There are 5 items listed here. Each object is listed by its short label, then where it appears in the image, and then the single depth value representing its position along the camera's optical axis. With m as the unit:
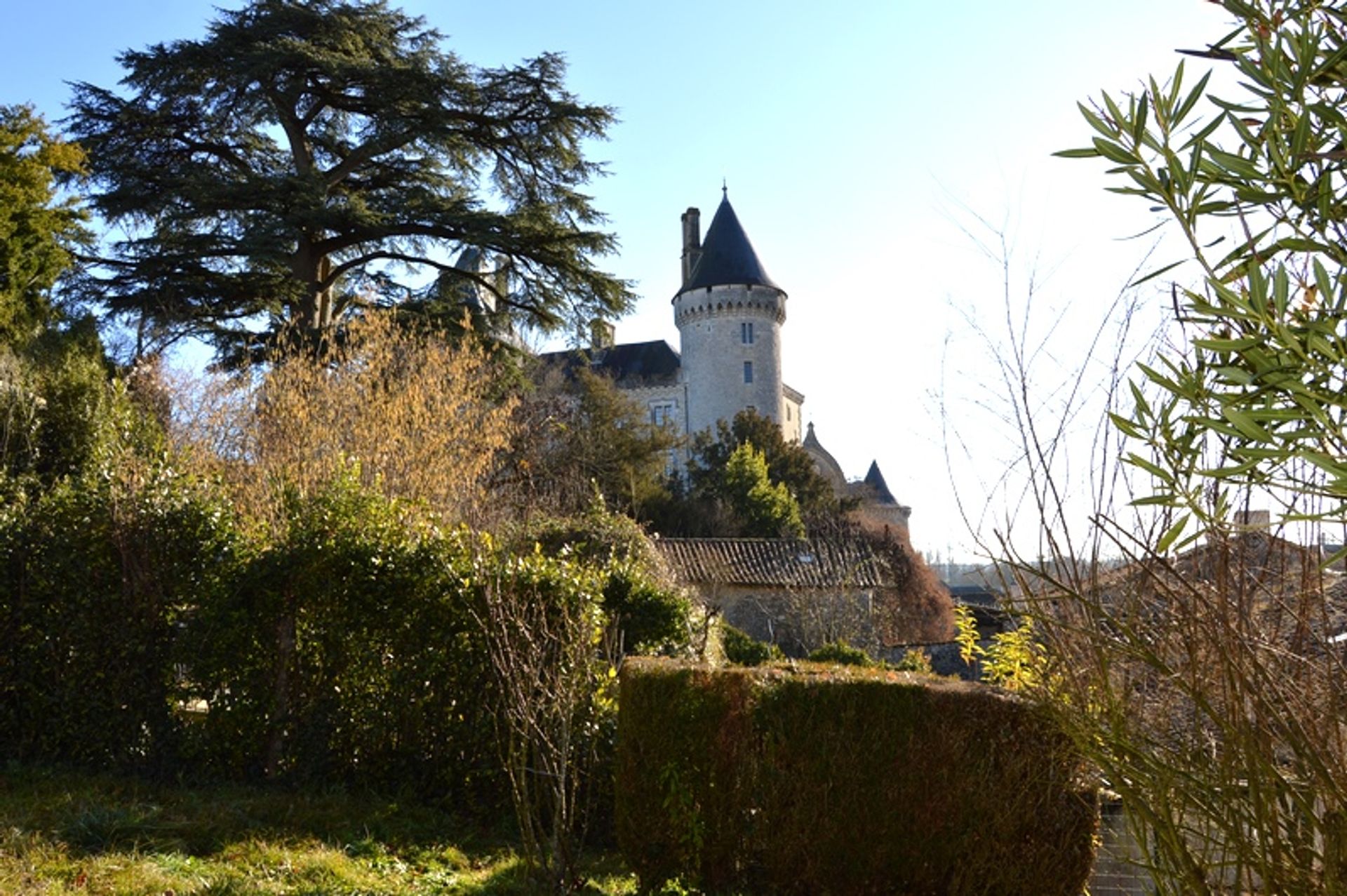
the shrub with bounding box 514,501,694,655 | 8.98
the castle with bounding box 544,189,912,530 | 52.38
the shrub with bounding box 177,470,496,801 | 7.55
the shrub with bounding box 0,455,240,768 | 7.61
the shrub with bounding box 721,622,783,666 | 16.00
